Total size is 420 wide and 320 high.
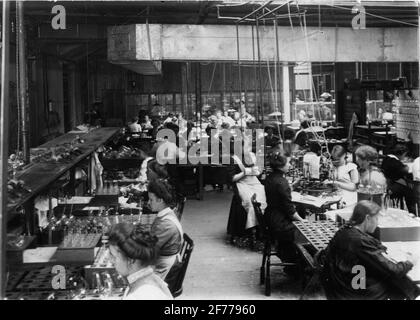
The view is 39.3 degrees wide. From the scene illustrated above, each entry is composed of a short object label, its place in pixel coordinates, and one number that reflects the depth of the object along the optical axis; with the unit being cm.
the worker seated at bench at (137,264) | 319
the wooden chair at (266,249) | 615
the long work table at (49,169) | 512
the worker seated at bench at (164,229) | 467
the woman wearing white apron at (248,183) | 807
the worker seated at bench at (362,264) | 421
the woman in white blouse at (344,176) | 747
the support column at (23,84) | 611
